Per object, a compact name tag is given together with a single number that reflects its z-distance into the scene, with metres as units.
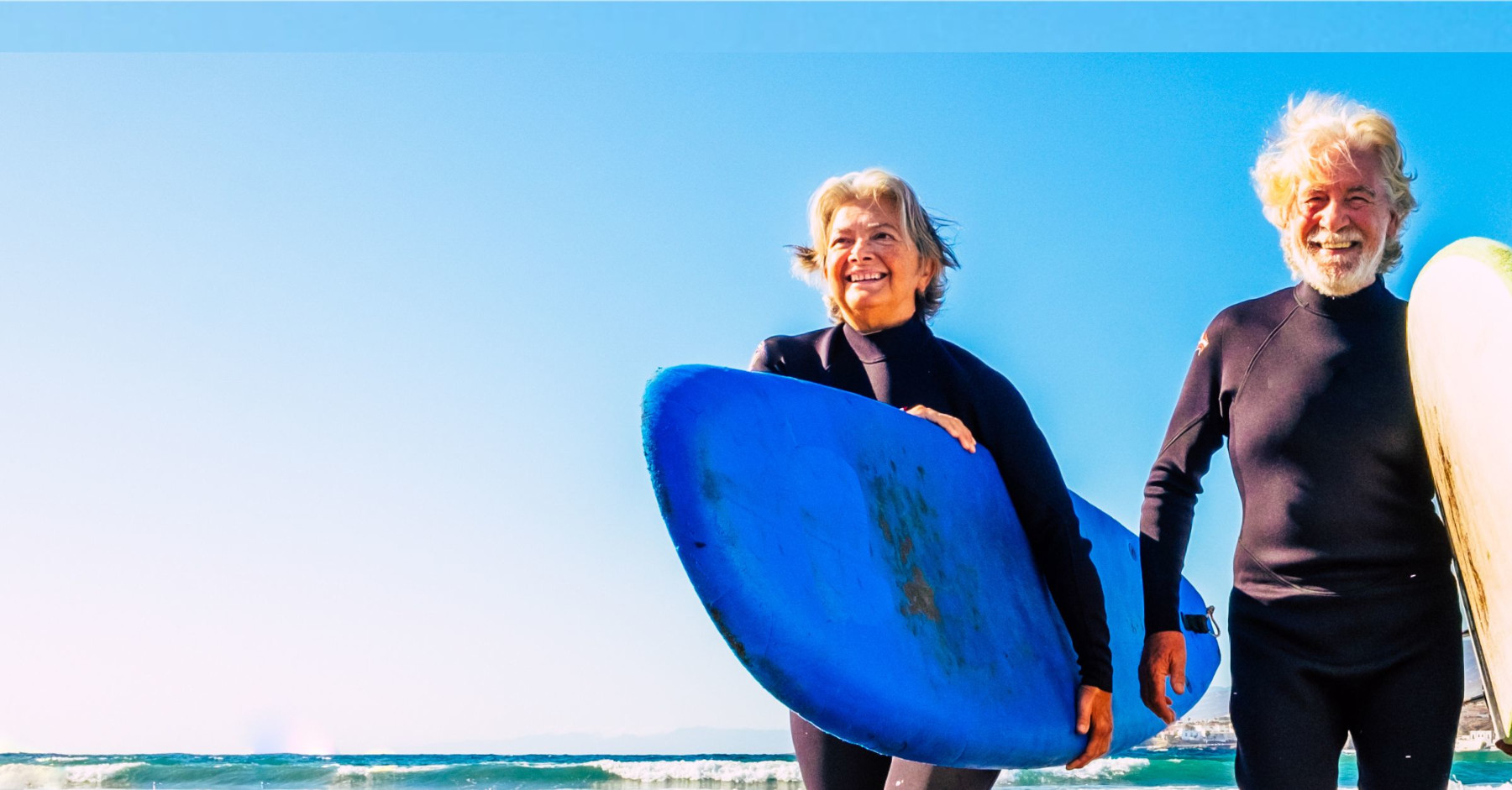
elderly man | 1.97
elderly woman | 2.24
